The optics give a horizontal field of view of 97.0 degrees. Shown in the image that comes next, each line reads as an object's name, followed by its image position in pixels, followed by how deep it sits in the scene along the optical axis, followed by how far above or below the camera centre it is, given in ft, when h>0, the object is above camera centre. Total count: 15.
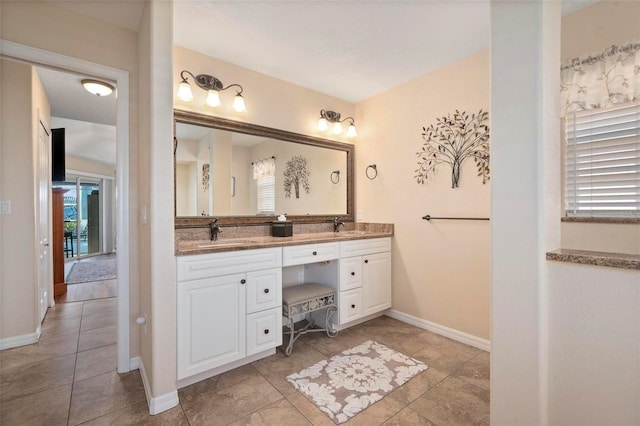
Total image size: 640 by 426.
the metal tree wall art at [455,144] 7.94 +2.00
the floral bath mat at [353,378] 5.69 -3.84
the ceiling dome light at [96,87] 9.25 +4.26
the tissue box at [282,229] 8.89 -0.53
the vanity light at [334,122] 10.46 +3.40
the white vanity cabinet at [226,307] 5.96 -2.18
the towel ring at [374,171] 10.82 +1.55
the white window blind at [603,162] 5.66 +1.01
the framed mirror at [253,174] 7.84 +1.27
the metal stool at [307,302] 7.70 -2.60
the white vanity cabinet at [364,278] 8.86 -2.22
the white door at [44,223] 9.34 -0.32
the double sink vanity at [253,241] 6.24 -0.79
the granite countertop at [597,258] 3.14 -0.57
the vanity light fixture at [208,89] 7.44 +3.41
